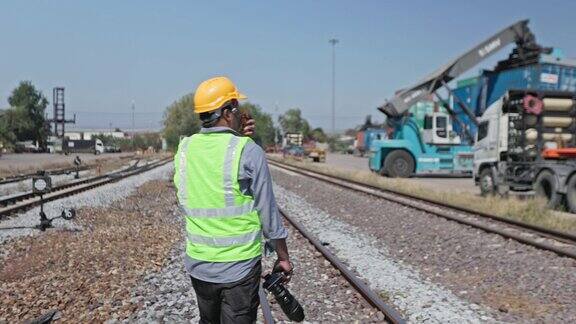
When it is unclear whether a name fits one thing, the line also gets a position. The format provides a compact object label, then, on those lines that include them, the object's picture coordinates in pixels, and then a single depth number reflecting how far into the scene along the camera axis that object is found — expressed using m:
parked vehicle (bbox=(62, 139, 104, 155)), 83.59
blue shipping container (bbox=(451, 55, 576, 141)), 23.00
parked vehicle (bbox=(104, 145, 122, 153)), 99.22
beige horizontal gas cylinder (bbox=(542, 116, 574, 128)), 17.33
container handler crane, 29.56
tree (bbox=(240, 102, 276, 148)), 126.56
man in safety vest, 3.07
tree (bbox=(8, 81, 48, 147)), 108.12
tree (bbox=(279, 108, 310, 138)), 153.50
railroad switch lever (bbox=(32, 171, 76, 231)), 12.08
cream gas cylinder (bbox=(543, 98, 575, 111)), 17.31
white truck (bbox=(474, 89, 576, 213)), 16.36
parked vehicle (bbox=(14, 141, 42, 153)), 90.69
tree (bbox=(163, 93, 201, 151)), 108.31
